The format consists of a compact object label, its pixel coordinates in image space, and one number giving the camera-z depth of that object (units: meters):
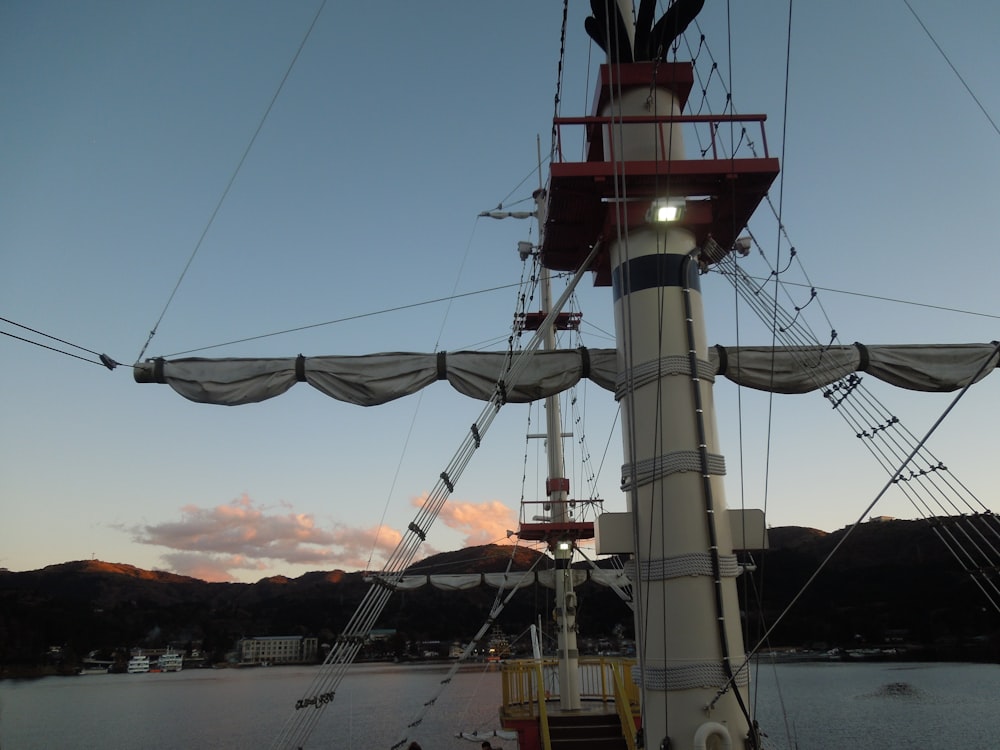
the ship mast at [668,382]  5.36
